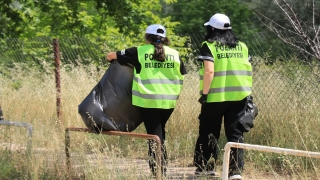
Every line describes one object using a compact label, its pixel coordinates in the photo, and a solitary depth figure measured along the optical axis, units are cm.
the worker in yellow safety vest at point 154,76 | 1273
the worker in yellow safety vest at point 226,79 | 1295
